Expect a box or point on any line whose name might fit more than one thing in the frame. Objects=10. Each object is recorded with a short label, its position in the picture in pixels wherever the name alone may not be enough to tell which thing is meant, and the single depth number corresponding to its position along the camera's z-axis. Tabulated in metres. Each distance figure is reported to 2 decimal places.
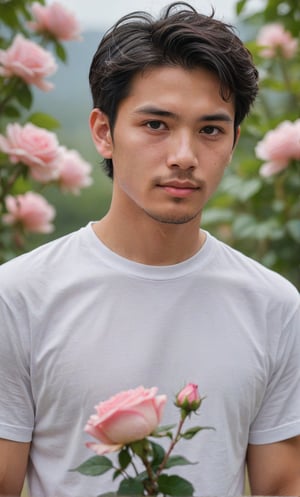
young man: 2.67
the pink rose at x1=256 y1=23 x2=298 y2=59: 5.88
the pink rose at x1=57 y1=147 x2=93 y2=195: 5.04
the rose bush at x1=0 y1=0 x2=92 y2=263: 4.67
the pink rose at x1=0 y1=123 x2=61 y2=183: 4.62
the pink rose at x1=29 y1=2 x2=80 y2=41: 5.06
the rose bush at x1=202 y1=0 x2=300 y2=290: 5.23
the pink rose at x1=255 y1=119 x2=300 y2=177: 5.04
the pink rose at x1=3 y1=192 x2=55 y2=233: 5.07
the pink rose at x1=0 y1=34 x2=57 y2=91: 4.70
